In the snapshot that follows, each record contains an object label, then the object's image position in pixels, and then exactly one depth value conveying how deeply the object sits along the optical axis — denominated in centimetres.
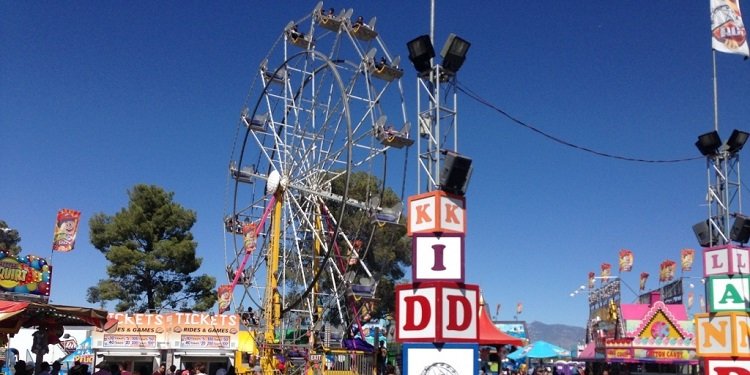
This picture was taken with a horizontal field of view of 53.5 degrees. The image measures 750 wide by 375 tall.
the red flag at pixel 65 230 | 2516
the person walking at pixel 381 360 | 2120
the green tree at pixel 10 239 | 5769
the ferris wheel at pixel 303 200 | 2333
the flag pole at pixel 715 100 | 1541
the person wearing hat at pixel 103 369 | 961
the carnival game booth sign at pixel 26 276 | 1922
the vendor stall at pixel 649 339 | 3036
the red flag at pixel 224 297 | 2708
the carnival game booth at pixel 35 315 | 1166
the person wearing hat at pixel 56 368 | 1312
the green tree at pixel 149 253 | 3662
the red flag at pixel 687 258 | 5411
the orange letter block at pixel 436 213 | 830
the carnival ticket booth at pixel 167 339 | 2650
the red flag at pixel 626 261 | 5269
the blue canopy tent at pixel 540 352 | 3241
